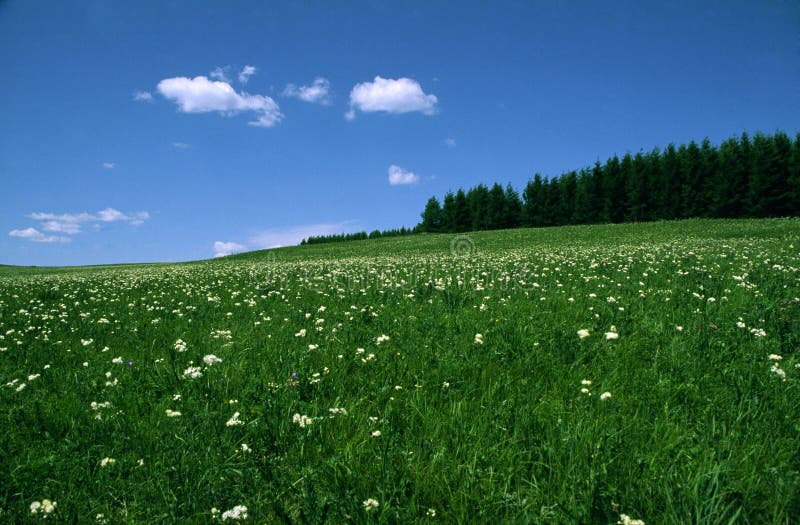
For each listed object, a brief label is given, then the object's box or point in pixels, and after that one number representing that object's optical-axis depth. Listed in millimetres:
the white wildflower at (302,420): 2766
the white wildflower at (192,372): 3516
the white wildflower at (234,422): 2768
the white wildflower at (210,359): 3734
